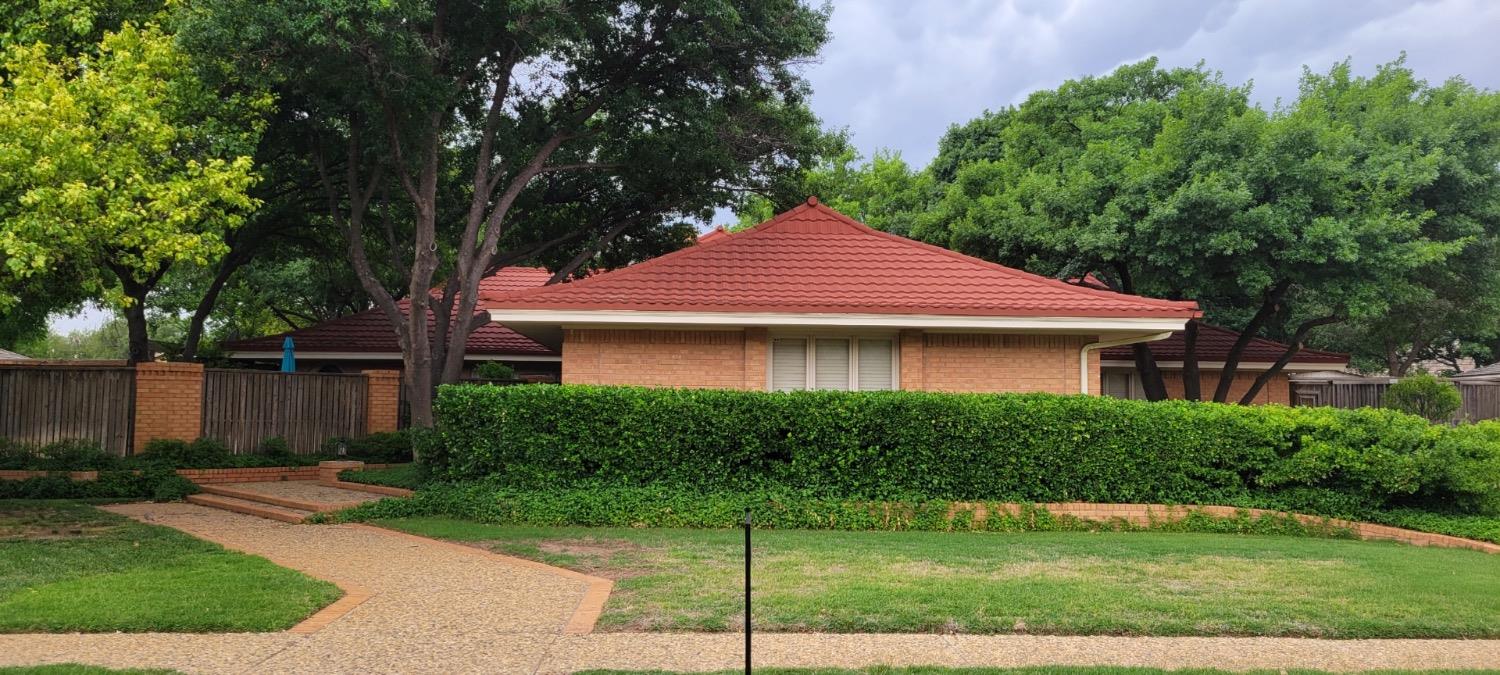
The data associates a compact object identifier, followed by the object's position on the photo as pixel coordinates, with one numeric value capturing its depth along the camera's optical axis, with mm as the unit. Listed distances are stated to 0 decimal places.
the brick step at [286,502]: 12805
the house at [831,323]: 12828
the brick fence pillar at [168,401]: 15997
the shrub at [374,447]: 18000
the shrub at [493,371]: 19906
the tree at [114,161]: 9695
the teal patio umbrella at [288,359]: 19109
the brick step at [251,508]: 12492
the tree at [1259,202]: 15844
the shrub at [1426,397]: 17422
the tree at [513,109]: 13164
